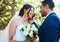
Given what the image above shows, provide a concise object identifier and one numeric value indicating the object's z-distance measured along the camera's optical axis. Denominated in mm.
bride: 2338
